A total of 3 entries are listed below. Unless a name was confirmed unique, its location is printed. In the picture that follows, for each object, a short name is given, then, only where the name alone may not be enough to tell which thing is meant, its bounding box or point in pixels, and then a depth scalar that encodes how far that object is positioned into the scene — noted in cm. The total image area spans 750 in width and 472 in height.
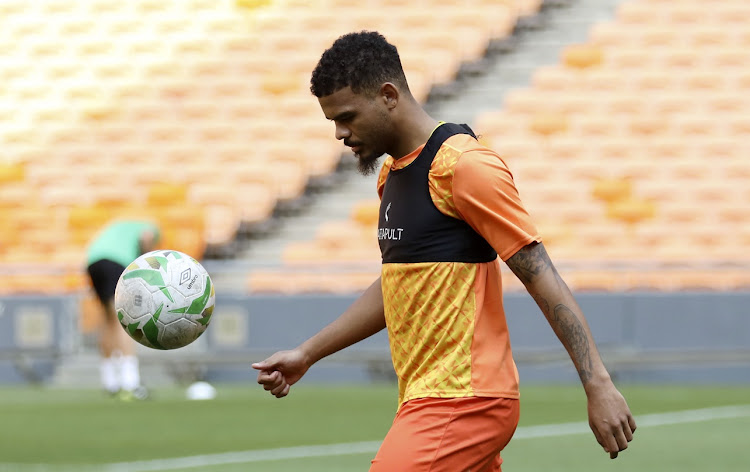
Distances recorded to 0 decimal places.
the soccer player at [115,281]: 2447
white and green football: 937
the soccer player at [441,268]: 758
